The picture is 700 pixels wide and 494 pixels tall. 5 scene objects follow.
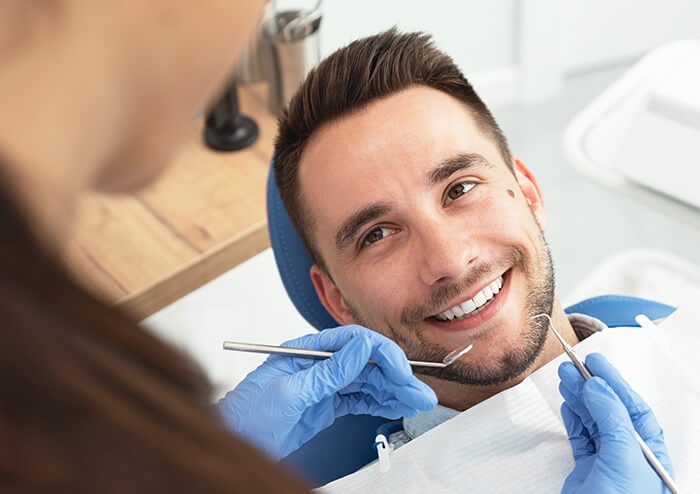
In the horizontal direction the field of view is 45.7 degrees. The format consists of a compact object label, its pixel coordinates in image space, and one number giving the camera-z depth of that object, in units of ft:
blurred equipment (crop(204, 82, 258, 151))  6.75
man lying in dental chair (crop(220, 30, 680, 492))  4.38
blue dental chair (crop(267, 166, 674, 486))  4.97
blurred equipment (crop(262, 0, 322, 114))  7.00
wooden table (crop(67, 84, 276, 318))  6.00
